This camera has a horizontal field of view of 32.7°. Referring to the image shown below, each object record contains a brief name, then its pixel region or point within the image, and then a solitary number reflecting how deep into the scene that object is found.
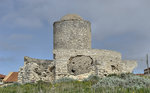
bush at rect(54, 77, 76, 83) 17.12
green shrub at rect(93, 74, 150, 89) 12.76
